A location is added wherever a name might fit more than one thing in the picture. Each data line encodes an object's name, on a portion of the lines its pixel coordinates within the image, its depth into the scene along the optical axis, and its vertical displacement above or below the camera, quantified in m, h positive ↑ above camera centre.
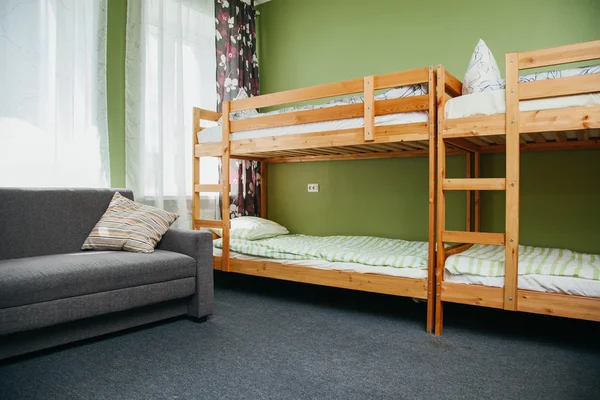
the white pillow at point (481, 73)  2.33 +0.64
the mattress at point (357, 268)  2.42 -0.54
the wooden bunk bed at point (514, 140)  1.95 +0.23
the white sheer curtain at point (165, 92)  3.36 +0.80
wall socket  4.11 -0.04
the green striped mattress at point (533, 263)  2.02 -0.43
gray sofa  1.88 -0.47
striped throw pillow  2.52 -0.28
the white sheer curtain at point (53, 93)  2.67 +0.63
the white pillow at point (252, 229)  3.43 -0.39
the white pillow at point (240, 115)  3.34 +0.56
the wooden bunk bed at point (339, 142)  2.38 +0.28
